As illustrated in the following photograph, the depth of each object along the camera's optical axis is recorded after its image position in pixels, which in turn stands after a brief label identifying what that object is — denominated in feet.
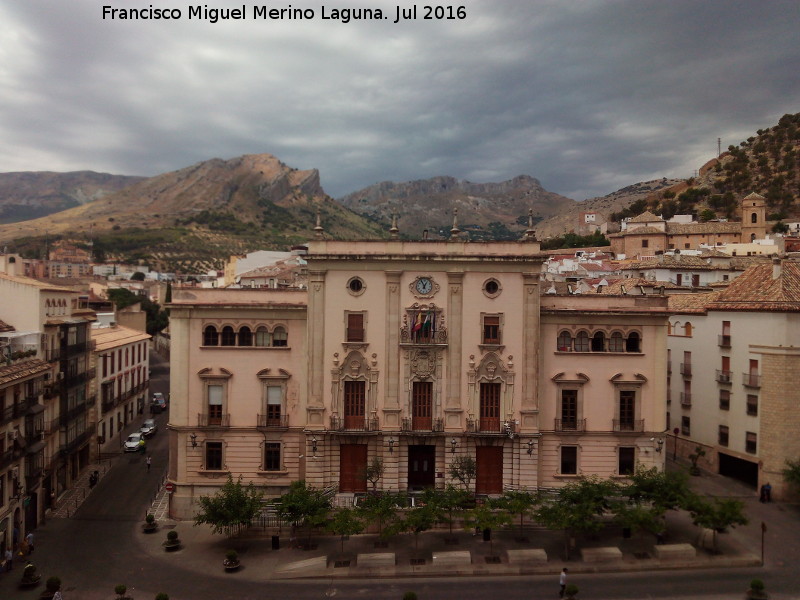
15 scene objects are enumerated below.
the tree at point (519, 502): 98.94
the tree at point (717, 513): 92.99
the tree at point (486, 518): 95.66
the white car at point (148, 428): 179.42
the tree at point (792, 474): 116.10
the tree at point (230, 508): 98.48
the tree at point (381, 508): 97.30
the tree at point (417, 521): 95.09
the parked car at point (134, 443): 165.78
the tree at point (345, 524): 94.07
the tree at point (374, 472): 108.88
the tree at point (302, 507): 97.71
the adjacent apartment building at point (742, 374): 122.01
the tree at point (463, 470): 108.47
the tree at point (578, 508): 94.22
